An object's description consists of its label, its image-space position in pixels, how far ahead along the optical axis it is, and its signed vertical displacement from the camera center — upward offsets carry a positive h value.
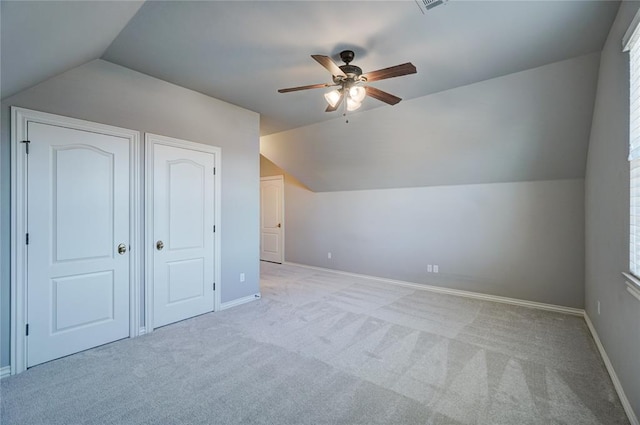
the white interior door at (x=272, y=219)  7.45 -0.22
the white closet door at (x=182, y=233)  3.29 -0.27
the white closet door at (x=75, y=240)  2.50 -0.29
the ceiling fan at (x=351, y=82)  2.30 +1.13
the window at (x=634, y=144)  1.79 +0.43
